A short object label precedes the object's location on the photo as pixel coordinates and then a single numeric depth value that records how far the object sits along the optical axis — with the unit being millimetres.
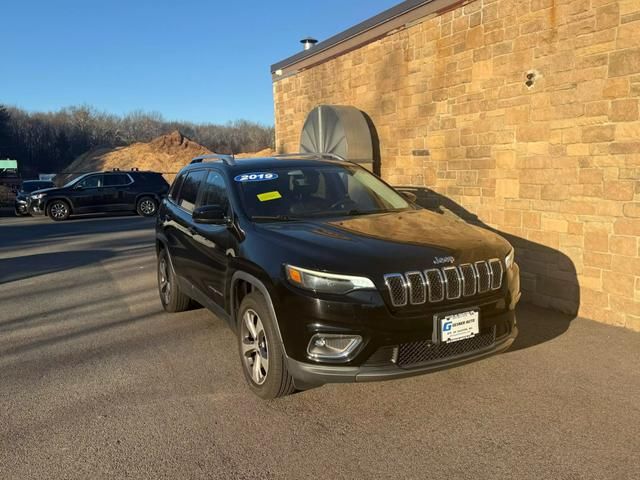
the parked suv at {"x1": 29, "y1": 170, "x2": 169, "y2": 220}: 20469
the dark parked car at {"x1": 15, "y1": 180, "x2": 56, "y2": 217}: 22984
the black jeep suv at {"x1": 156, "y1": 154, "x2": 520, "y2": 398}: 3457
